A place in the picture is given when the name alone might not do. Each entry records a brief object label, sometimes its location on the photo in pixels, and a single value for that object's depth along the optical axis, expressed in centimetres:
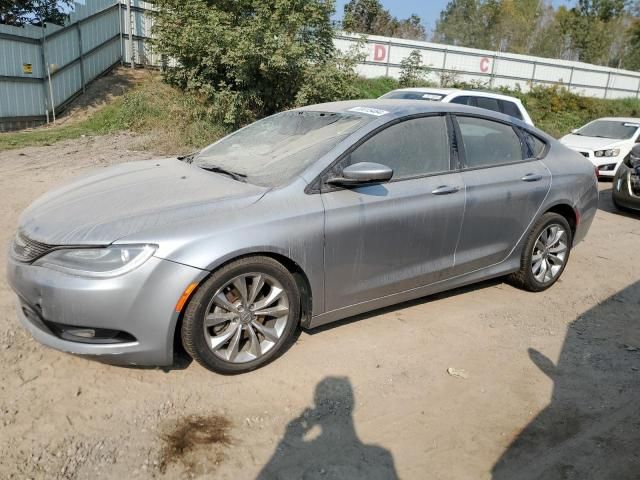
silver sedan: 282
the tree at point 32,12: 1320
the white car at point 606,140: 1148
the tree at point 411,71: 2120
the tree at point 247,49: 1134
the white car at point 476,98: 905
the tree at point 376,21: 3378
